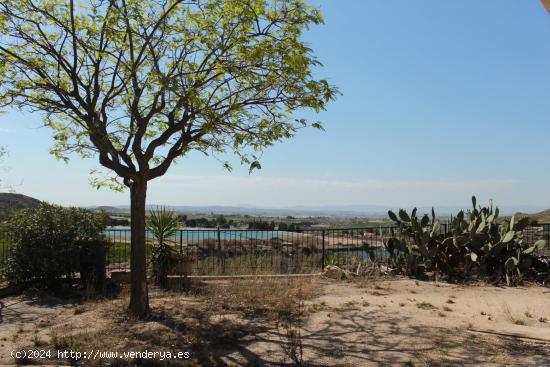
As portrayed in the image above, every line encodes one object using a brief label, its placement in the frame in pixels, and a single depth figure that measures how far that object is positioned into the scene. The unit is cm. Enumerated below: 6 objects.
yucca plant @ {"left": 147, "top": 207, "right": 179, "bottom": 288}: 1144
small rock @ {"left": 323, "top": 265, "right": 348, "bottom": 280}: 1320
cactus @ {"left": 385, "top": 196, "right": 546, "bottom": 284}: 1266
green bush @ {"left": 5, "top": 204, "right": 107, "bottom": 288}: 1052
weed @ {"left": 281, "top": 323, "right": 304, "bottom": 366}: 592
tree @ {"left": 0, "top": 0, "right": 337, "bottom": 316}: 760
